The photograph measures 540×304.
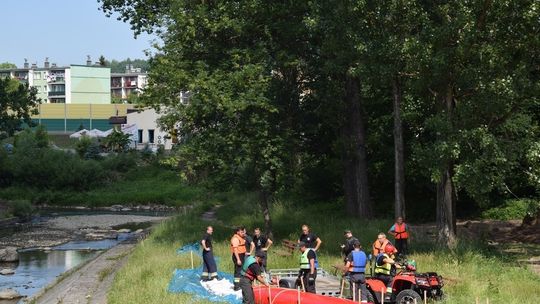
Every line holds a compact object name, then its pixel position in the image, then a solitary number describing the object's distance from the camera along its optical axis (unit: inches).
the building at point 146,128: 3954.2
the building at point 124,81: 7270.7
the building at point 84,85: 6304.1
